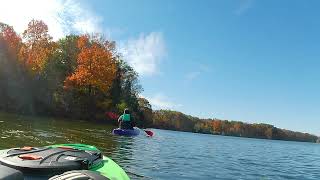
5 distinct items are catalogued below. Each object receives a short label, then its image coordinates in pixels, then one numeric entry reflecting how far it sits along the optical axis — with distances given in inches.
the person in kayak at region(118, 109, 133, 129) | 611.5
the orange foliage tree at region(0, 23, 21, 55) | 1151.3
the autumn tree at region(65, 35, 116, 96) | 1153.3
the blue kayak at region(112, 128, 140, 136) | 601.7
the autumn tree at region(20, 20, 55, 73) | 1155.8
